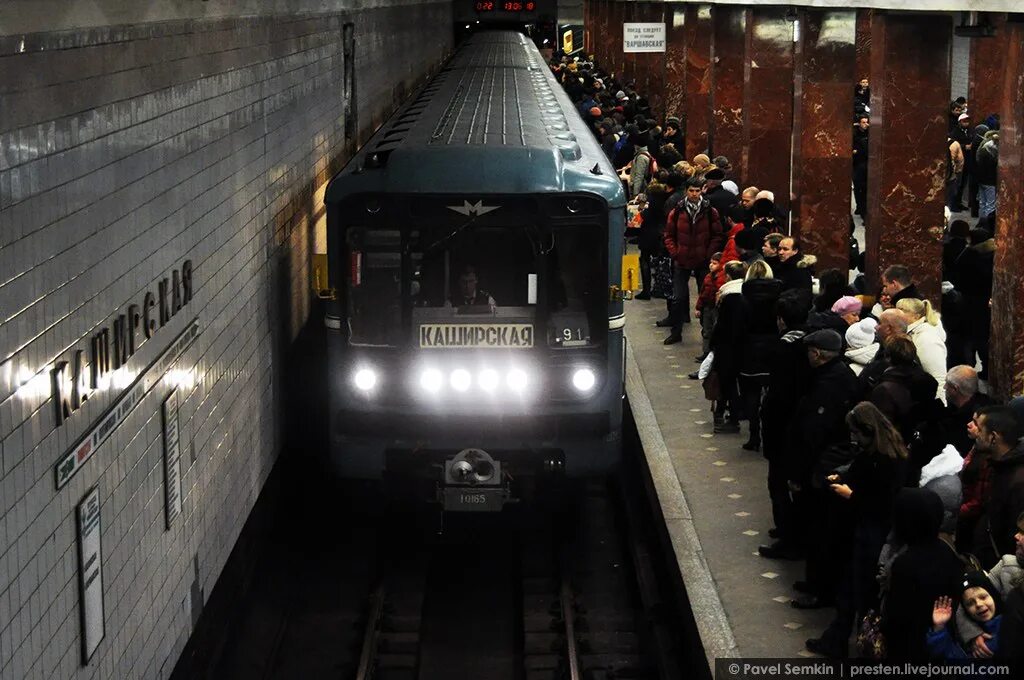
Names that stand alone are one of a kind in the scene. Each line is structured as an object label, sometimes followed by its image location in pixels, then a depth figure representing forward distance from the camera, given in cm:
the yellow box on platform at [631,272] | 947
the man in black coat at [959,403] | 800
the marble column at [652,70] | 3664
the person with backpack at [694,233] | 1468
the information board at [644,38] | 2905
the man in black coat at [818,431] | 865
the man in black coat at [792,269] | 1196
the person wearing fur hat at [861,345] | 959
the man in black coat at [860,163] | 2319
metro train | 943
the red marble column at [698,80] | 2797
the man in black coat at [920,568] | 632
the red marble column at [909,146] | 1474
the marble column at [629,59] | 4454
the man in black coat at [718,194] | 1555
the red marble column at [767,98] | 2111
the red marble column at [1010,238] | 1152
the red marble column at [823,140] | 1794
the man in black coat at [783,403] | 932
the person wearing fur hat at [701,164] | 1658
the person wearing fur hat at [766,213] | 1459
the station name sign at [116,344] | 529
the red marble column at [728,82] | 2514
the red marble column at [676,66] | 3225
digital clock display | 3542
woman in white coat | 930
